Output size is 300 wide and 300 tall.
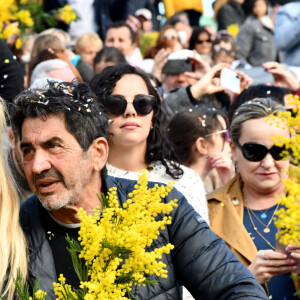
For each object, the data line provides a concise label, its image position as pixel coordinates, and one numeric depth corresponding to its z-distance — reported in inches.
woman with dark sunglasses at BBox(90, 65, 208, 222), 344.5
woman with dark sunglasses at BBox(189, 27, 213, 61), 743.7
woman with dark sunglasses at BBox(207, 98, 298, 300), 319.3
